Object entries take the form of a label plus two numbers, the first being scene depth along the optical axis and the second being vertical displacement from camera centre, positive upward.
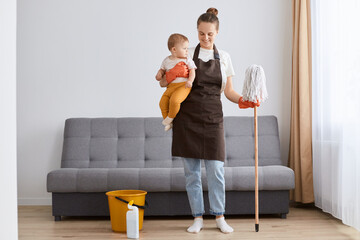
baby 2.71 +0.24
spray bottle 2.76 -0.66
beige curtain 3.72 +0.05
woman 2.81 -0.07
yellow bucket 2.92 -0.60
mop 2.73 +0.18
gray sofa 3.31 -0.54
